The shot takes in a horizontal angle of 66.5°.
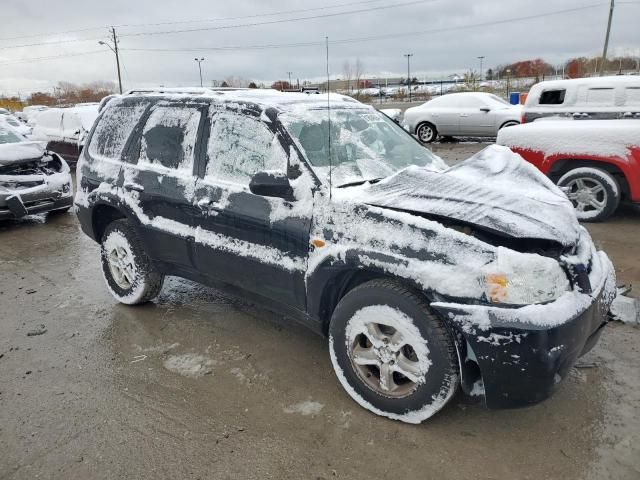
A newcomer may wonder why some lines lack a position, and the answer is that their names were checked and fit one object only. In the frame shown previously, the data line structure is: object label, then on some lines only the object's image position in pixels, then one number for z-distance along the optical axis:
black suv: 2.37
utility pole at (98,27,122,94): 44.34
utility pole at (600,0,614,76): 30.12
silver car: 13.91
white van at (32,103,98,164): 12.41
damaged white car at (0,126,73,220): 7.31
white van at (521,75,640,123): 8.09
